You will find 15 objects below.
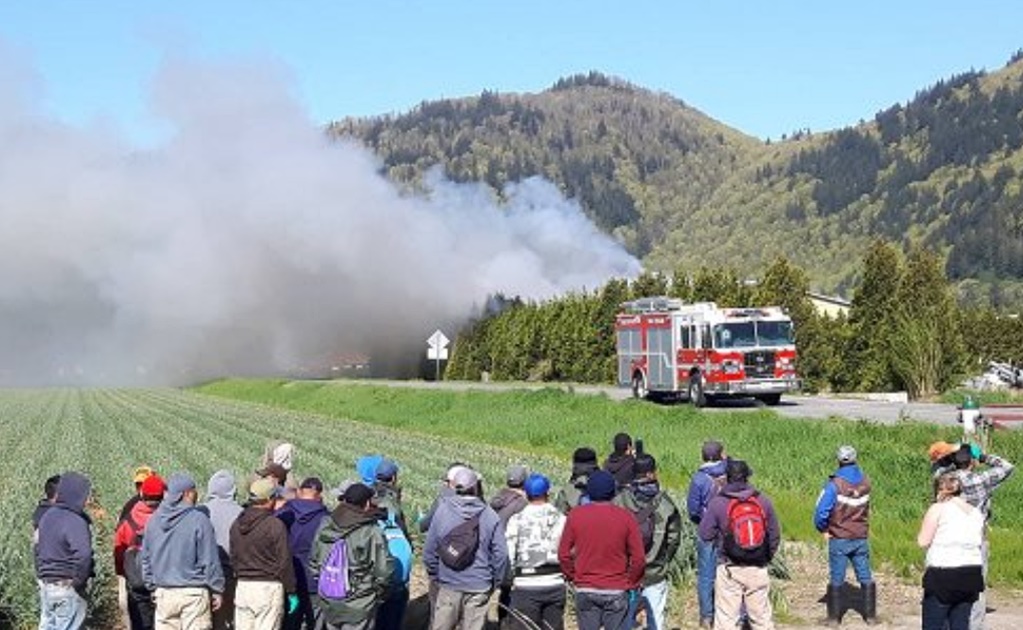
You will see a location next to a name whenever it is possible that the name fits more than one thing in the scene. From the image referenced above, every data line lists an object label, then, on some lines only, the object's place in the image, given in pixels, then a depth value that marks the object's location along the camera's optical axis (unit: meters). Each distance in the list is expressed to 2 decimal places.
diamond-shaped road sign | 61.66
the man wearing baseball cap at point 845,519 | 13.20
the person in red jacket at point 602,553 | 9.91
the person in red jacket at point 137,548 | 11.02
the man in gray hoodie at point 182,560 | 10.33
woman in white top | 10.28
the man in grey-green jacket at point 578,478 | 12.11
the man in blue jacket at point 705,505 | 13.16
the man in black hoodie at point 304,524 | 10.81
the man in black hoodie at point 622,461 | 12.46
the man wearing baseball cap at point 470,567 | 10.31
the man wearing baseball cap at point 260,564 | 10.36
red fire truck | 41.22
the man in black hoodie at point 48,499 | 11.04
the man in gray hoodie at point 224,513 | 11.14
